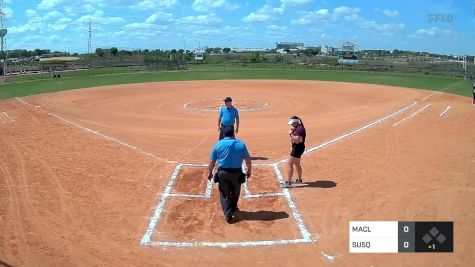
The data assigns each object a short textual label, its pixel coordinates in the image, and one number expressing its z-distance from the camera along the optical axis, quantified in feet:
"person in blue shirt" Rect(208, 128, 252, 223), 27.30
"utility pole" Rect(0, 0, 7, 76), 185.88
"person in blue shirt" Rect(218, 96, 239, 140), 37.96
